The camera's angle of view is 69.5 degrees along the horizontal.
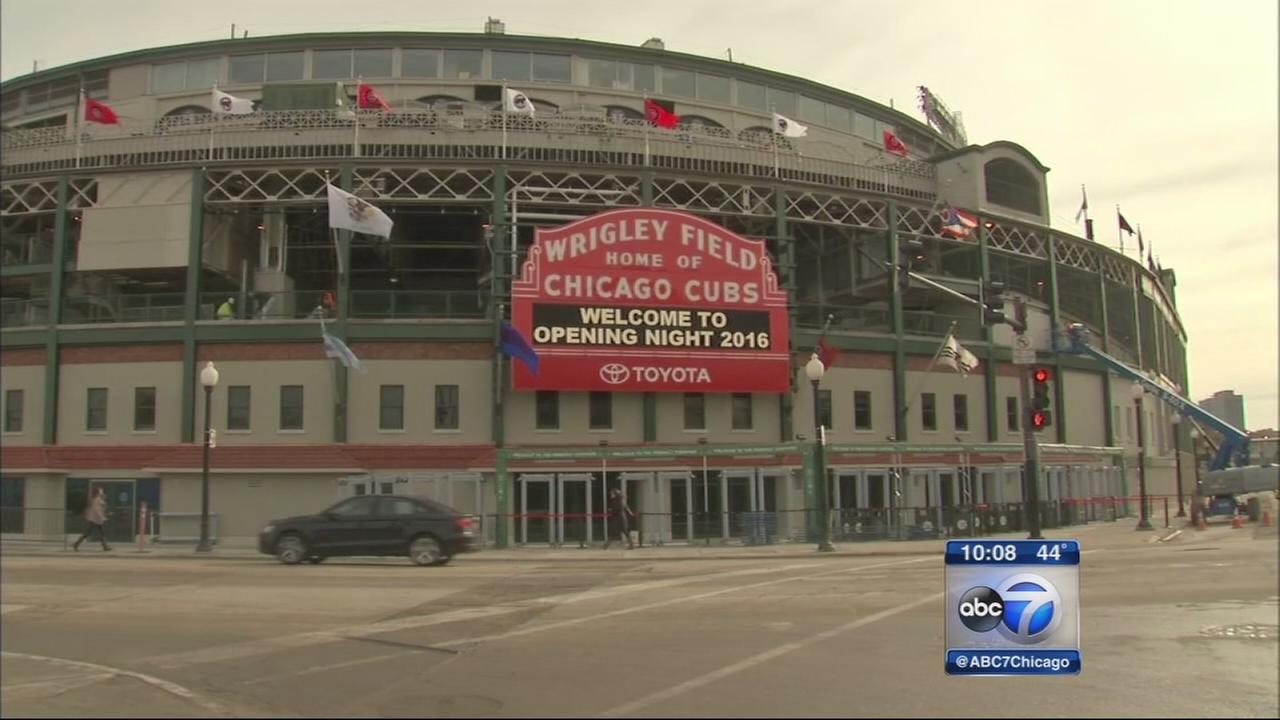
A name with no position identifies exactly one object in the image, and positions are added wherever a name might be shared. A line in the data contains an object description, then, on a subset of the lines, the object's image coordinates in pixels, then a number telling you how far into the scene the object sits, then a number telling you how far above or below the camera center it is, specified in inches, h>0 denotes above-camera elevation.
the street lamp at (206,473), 807.5 -10.8
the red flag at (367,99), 1300.4 +508.8
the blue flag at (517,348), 1169.4 +140.0
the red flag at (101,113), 1291.8 +492.3
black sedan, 719.1 -58.1
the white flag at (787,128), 1400.1 +496.1
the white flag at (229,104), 1325.0 +519.3
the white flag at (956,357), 1273.4 +132.6
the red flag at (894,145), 1587.1 +530.6
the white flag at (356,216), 1155.9 +306.3
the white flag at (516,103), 1332.4 +526.2
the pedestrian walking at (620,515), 1038.4 -67.4
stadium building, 1162.6 +181.9
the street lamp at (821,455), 882.8 -1.6
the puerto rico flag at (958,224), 1314.2 +328.4
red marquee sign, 1212.5 +196.6
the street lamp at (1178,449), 854.5 -0.8
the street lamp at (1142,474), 916.0 -30.2
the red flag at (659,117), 1373.0 +505.2
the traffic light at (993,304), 636.7 +101.9
